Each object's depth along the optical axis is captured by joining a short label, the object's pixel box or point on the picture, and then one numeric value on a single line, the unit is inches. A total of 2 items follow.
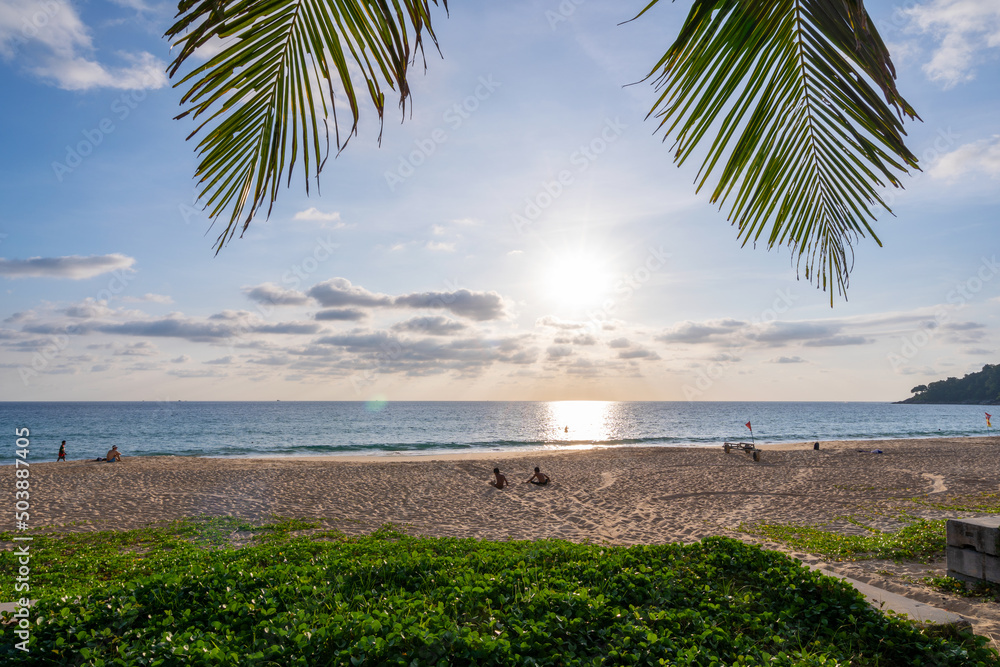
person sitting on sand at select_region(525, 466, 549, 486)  665.0
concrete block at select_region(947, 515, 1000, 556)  231.6
